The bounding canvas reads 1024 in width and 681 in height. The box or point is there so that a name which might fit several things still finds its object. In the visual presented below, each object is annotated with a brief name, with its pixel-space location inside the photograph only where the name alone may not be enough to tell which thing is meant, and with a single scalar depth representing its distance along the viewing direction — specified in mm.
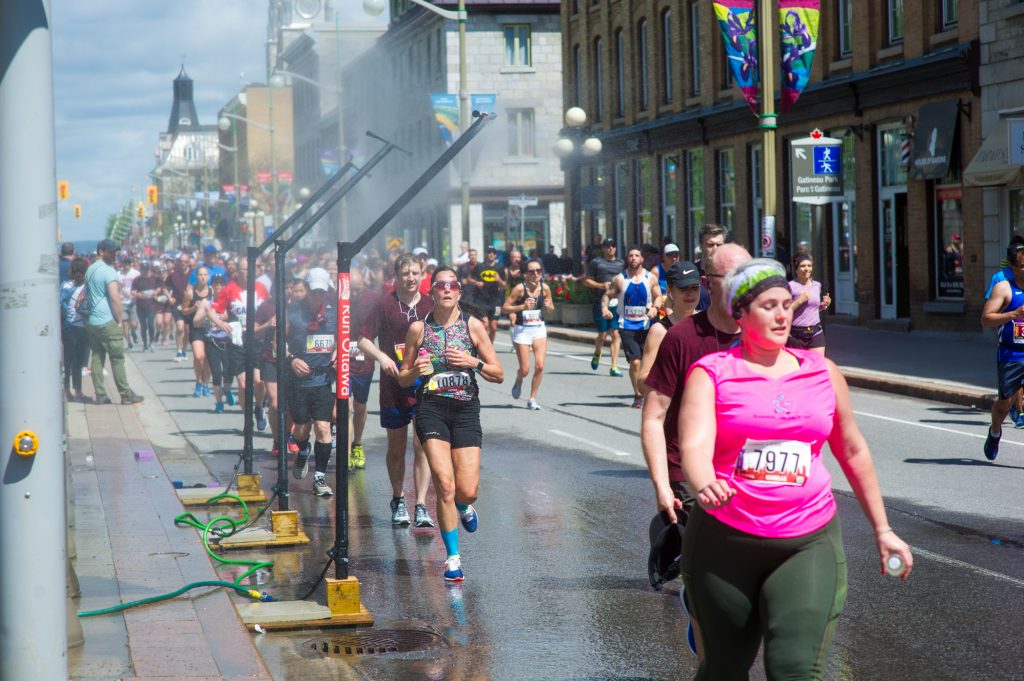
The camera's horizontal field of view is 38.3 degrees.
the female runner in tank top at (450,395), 8500
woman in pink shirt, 4414
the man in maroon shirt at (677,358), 5250
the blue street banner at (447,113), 31766
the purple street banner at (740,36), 20656
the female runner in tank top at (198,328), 19914
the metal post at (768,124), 20172
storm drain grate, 6816
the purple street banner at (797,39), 20438
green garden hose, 7348
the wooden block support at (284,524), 9617
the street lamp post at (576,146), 34781
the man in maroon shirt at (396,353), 9969
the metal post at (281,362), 9898
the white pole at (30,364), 4844
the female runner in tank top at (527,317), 18297
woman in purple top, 14492
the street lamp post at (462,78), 32062
